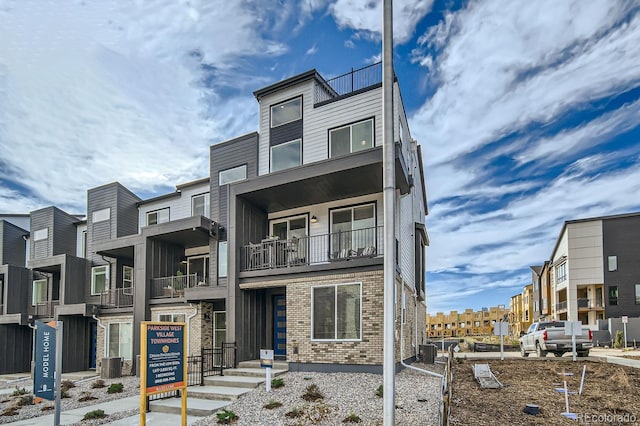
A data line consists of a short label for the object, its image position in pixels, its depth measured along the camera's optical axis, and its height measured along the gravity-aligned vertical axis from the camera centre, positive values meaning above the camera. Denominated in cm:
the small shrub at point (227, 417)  924 -329
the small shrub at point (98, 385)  1473 -418
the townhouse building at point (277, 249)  1355 +38
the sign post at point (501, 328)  1580 -248
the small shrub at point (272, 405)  974 -320
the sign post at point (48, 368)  952 -232
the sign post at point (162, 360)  781 -185
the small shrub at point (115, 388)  1374 -398
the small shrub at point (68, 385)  1491 -424
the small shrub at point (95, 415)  1041 -363
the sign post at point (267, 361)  1135 -261
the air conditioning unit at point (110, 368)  1714 -417
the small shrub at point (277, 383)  1162 -324
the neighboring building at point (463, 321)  6359 -903
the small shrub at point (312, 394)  1004 -310
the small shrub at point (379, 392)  1005 -303
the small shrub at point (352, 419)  839 -302
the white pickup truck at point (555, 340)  1748 -332
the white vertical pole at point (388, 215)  625 +66
